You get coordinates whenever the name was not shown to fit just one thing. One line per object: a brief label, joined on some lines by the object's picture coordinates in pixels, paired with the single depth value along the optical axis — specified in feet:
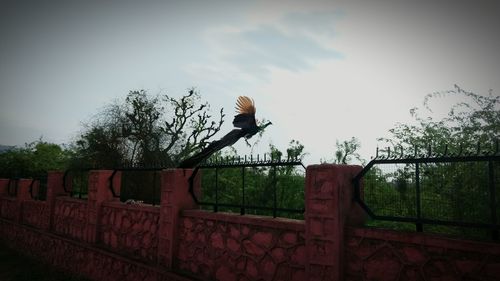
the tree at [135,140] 56.44
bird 29.86
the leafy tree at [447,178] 13.56
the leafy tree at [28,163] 75.10
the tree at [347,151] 39.91
